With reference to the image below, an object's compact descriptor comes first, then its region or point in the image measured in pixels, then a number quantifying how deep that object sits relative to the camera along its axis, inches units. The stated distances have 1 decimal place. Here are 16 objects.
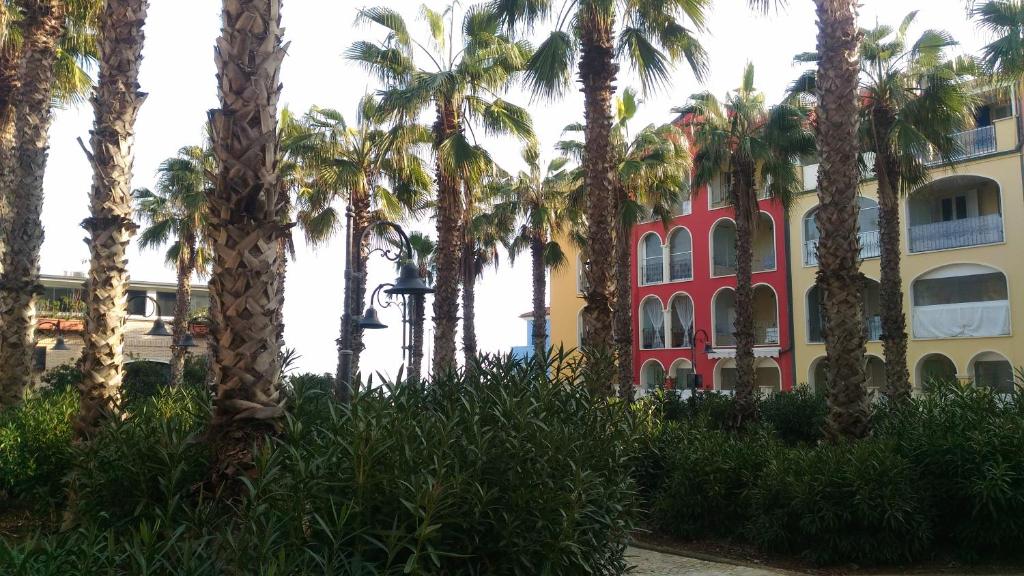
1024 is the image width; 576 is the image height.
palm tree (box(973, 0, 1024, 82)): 573.9
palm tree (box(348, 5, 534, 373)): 660.1
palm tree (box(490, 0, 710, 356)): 490.6
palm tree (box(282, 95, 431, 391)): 854.6
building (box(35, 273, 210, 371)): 1380.4
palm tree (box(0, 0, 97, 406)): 447.8
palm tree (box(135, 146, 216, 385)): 1074.1
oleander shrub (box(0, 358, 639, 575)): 139.9
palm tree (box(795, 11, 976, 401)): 646.5
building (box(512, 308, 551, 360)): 2073.7
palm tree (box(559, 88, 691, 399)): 789.2
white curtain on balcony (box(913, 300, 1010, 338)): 993.5
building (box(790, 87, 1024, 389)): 991.8
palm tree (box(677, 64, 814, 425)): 741.9
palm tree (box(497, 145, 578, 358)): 1035.9
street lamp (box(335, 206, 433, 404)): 381.4
